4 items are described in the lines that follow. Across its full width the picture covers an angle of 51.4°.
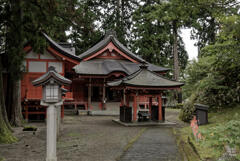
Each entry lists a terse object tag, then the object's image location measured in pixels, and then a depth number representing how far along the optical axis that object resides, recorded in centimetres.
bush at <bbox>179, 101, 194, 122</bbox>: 1534
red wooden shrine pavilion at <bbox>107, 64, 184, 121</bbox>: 1384
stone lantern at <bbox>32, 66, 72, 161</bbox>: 619
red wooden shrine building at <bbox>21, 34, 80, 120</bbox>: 1545
